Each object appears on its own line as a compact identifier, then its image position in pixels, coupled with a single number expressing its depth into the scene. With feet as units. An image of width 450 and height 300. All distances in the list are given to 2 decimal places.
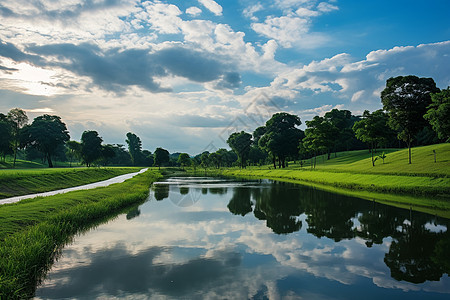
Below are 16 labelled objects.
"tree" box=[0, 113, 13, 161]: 266.57
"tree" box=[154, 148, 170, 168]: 470.39
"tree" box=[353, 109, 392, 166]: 185.78
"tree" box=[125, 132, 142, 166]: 615.16
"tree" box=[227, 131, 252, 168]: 403.34
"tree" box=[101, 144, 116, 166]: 347.97
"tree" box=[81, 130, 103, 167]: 302.66
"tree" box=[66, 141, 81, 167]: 305.86
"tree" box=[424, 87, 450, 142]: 124.06
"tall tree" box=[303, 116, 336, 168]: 223.10
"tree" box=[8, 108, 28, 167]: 274.98
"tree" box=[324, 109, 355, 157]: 315.17
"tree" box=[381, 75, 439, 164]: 166.40
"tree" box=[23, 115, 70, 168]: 273.75
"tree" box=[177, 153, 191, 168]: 529.49
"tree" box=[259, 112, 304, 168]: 279.49
